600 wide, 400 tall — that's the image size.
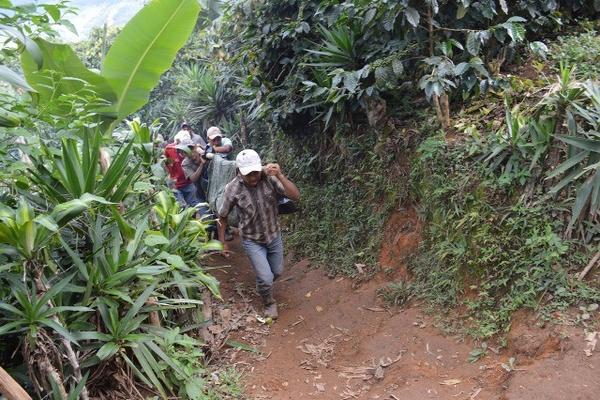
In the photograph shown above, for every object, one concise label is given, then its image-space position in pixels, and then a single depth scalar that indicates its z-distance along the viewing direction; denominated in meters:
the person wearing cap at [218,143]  7.96
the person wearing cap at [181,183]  7.52
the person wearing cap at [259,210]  5.45
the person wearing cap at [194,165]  7.50
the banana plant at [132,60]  3.94
